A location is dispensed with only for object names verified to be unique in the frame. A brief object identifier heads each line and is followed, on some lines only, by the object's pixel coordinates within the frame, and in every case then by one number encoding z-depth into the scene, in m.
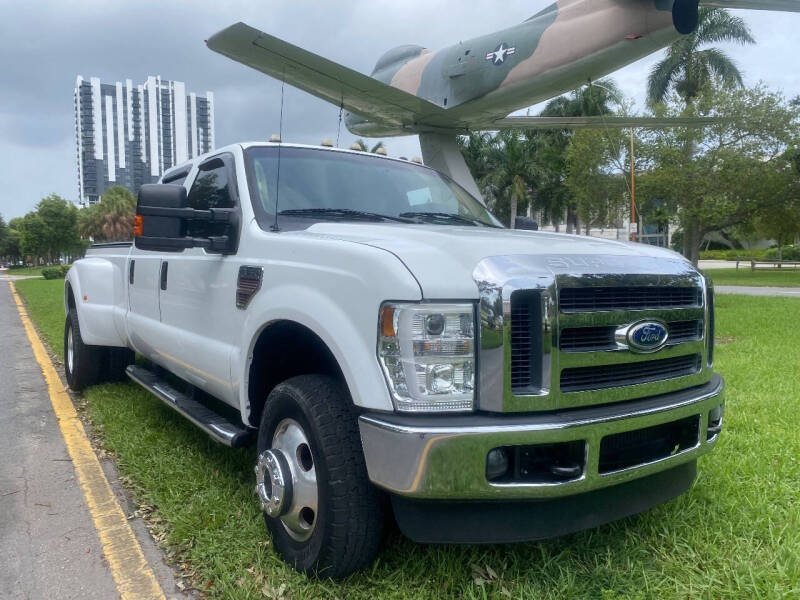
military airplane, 8.77
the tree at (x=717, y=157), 19.28
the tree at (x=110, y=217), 65.69
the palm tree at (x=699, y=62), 30.31
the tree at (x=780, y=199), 21.83
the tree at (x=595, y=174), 25.14
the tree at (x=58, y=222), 58.44
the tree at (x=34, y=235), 57.75
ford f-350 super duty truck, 2.20
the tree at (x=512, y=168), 44.19
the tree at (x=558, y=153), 39.49
